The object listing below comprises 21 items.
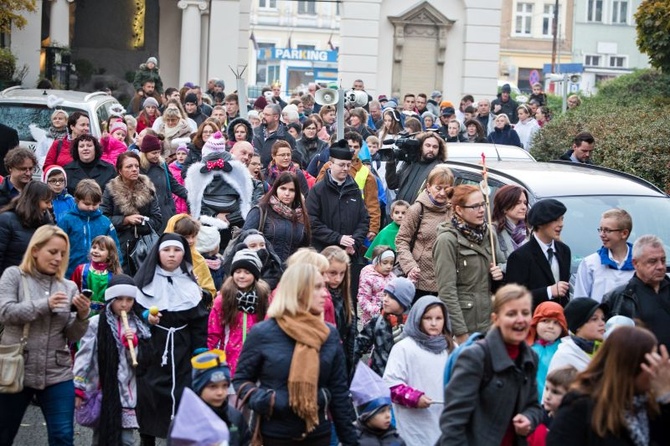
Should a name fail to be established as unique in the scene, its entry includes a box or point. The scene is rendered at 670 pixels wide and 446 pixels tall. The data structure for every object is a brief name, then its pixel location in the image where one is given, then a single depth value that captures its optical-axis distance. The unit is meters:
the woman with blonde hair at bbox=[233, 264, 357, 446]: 11.55
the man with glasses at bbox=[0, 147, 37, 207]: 18.08
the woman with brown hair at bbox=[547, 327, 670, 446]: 9.21
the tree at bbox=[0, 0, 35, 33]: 43.39
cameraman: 22.07
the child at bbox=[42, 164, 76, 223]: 19.20
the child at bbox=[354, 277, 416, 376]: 15.48
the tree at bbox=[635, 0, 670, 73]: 33.33
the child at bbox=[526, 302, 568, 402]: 13.91
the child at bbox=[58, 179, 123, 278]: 18.46
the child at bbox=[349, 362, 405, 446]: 12.88
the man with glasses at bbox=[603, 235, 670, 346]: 14.69
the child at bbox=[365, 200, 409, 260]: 20.07
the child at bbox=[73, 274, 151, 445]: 14.74
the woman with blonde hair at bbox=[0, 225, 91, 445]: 13.76
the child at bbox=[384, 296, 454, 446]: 13.87
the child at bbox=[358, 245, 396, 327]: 18.37
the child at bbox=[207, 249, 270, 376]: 14.93
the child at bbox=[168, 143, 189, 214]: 22.63
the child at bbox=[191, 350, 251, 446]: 12.06
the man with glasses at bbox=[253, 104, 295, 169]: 28.58
